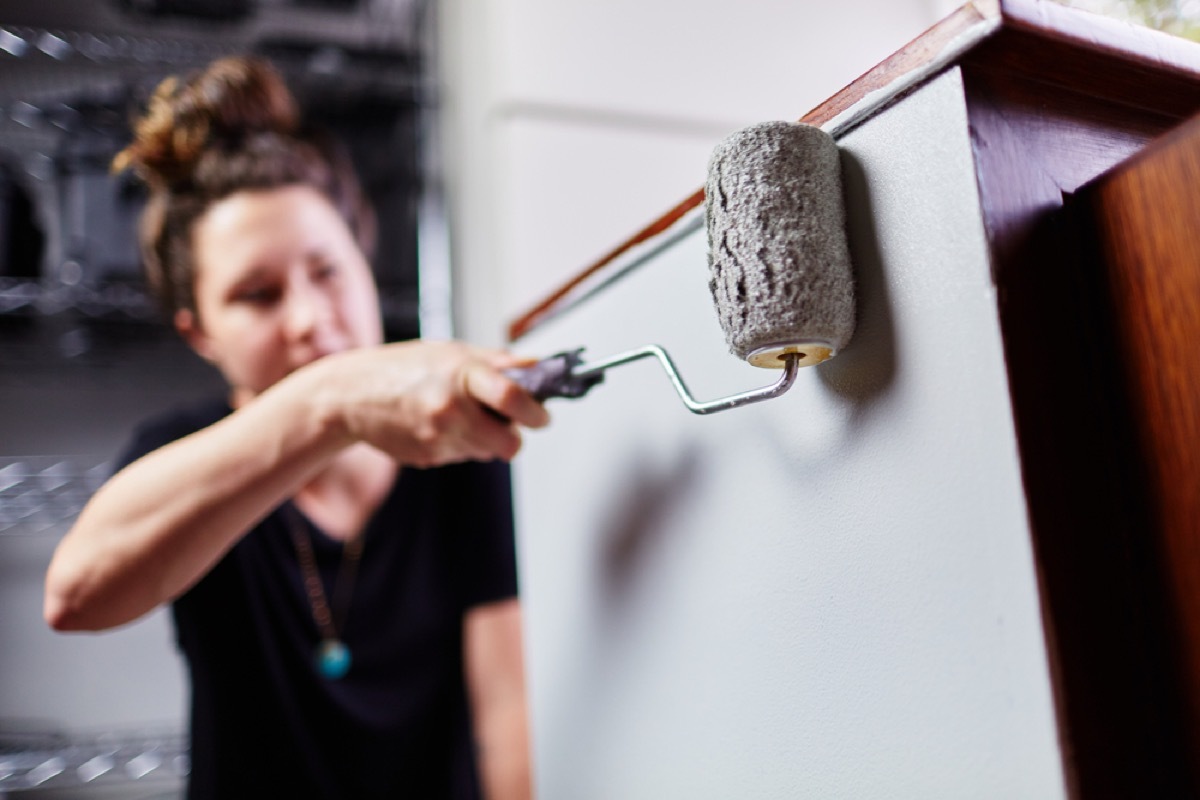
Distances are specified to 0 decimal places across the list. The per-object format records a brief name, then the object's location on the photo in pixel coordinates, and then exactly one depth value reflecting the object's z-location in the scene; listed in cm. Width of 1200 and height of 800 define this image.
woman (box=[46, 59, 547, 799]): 92
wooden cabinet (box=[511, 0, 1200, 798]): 25
